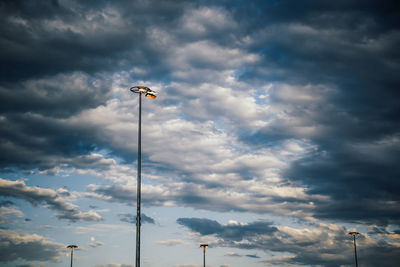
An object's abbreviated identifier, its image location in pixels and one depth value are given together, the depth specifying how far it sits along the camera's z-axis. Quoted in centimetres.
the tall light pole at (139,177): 2323
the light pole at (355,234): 7505
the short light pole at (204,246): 7126
